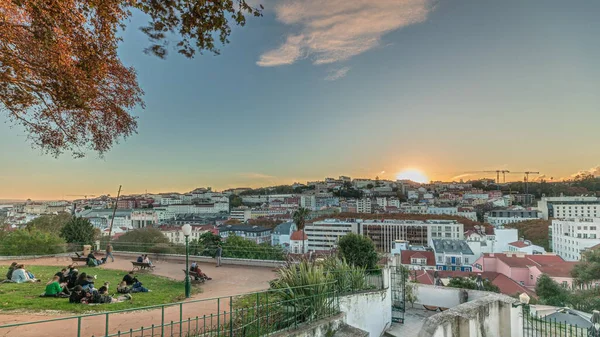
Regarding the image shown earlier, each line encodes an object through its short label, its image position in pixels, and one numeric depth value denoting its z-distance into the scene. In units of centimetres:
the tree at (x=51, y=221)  2867
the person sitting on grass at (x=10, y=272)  923
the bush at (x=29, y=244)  1535
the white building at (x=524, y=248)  5169
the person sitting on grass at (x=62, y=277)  823
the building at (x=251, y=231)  7825
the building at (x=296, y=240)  6944
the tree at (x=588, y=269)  2620
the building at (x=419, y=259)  4791
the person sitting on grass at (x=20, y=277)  909
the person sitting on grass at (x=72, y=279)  795
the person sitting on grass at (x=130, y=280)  822
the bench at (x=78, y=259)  1274
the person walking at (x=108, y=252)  1369
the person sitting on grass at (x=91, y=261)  1230
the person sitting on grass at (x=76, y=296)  677
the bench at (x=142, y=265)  1133
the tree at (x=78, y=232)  1809
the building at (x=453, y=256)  5138
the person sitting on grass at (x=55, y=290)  736
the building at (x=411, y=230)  7875
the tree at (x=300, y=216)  5371
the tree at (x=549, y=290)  2481
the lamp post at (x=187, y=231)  915
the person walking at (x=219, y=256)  1221
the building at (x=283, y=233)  7791
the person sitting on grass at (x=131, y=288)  783
